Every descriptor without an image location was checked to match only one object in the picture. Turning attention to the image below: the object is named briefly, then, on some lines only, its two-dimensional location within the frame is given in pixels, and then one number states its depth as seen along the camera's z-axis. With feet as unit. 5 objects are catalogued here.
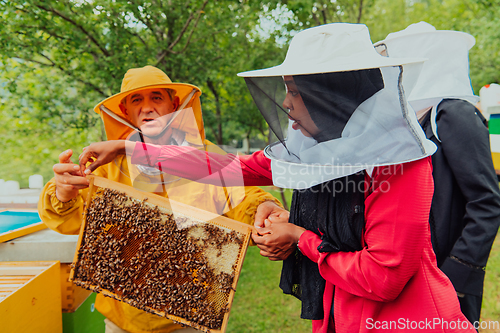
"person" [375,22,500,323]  6.17
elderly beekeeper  6.42
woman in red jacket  3.94
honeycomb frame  5.50
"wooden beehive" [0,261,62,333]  5.52
